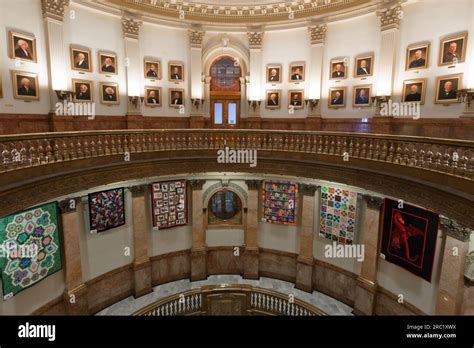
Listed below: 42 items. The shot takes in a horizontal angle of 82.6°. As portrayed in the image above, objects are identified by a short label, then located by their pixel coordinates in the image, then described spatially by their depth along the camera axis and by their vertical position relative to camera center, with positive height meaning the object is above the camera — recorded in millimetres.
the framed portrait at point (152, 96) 12602 +1621
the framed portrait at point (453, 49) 8680 +2804
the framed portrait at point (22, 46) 8727 +2721
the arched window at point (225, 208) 12648 -3589
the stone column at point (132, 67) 11578 +2758
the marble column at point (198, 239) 11852 -4818
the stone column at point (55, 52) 9414 +2784
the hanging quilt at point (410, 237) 7996 -3212
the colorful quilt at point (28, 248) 7488 -3466
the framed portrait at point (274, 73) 13266 +2913
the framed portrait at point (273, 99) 13468 +1661
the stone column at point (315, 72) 12224 +2784
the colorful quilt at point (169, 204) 11195 -3055
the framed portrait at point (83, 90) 10672 +1588
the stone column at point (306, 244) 11227 -4719
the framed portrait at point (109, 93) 11452 +1568
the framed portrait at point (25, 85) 8992 +1485
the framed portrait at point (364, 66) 11159 +2818
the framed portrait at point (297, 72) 12906 +2900
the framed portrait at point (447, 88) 8930 +1564
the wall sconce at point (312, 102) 12633 +1415
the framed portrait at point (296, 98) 13125 +1671
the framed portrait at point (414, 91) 9812 +1598
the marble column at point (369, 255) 9391 -4312
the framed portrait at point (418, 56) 9600 +2797
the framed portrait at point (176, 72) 12883 +2830
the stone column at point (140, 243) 10664 -4552
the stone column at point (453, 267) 7129 -3537
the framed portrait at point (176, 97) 13102 +1643
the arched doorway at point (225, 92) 13914 +2037
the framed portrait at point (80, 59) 10406 +2766
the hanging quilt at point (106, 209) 9617 -2902
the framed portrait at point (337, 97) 12071 +1611
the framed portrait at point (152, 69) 12344 +2814
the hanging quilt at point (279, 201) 11680 -2999
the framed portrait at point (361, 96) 11361 +1604
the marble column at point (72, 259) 8711 -4293
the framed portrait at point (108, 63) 11227 +2803
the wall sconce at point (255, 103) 13617 +1454
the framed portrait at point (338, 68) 11898 +2871
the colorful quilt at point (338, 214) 10352 -3164
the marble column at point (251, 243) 12133 -5026
